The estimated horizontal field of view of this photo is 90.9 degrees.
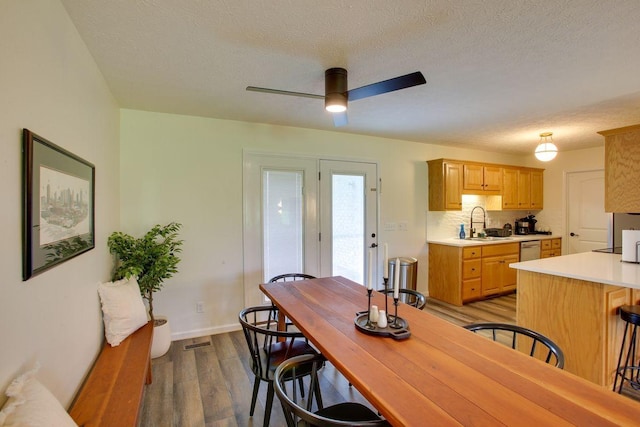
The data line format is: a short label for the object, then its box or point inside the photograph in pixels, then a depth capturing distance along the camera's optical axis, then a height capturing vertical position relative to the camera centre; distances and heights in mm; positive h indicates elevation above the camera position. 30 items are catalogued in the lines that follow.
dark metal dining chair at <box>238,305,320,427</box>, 1759 -893
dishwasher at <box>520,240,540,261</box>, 5078 -583
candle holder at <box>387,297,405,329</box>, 1604 -571
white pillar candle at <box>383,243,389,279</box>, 1689 -277
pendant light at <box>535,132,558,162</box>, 3770 +757
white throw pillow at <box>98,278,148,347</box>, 2221 -699
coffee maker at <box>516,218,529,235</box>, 5836 -236
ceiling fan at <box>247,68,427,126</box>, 1896 +792
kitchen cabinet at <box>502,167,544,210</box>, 5367 +461
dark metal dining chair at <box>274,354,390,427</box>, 1021 -697
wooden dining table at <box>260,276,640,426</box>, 949 -601
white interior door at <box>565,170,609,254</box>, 5246 +22
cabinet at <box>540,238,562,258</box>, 5352 -576
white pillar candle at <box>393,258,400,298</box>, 1509 -349
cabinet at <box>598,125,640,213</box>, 2715 +399
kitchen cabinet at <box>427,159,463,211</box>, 4625 +441
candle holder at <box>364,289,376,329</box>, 1618 -577
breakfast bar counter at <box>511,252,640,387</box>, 2240 -705
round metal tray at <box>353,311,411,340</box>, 1513 -577
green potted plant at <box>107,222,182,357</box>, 2602 -411
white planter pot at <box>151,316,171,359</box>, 2818 -1130
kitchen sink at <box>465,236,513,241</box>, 5098 -386
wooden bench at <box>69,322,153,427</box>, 1467 -938
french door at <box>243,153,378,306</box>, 3621 -42
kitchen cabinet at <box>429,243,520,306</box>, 4410 -835
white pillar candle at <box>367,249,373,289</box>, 1667 -261
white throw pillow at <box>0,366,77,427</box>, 934 -606
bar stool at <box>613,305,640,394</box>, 2145 -1032
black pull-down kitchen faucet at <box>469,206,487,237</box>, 5279 -136
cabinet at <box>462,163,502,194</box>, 4863 +566
